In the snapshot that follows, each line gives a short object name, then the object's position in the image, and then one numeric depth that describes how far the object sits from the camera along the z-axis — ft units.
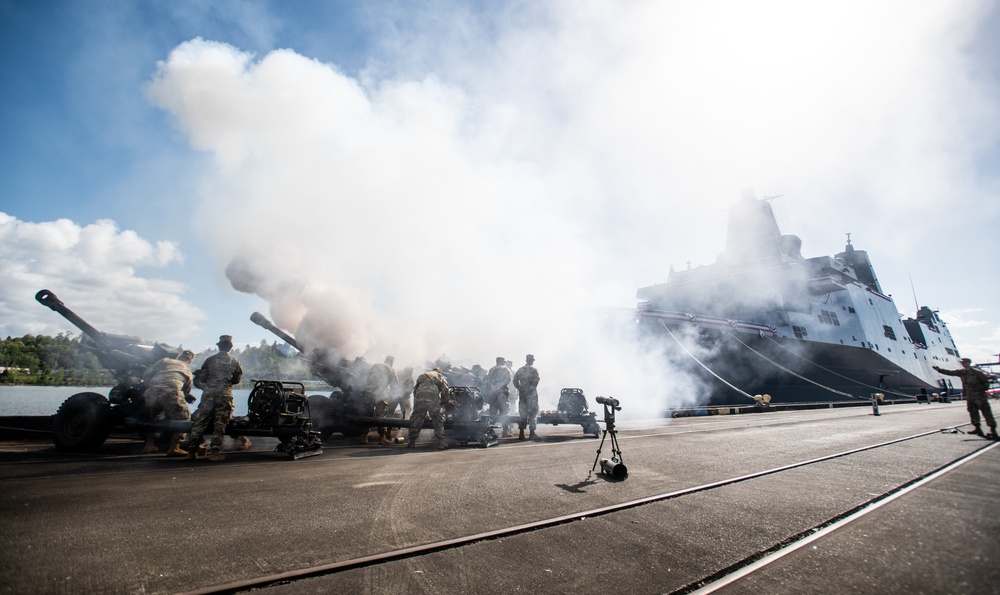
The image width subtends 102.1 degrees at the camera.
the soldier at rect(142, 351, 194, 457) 24.56
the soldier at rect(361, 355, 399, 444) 34.24
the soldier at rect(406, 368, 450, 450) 30.78
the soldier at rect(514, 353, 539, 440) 36.68
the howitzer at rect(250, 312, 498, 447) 31.83
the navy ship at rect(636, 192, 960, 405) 86.48
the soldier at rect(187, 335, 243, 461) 23.34
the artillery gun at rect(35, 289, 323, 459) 24.57
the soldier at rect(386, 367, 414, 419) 42.76
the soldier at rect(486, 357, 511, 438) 42.04
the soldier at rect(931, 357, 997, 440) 32.75
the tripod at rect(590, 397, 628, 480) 18.16
